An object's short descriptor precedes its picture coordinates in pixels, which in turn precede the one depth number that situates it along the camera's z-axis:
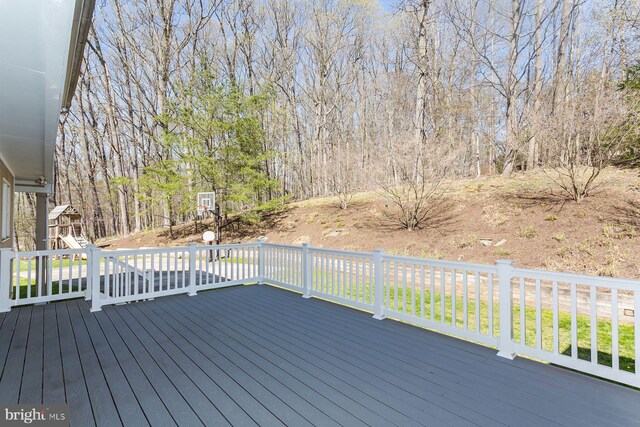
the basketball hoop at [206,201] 10.15
